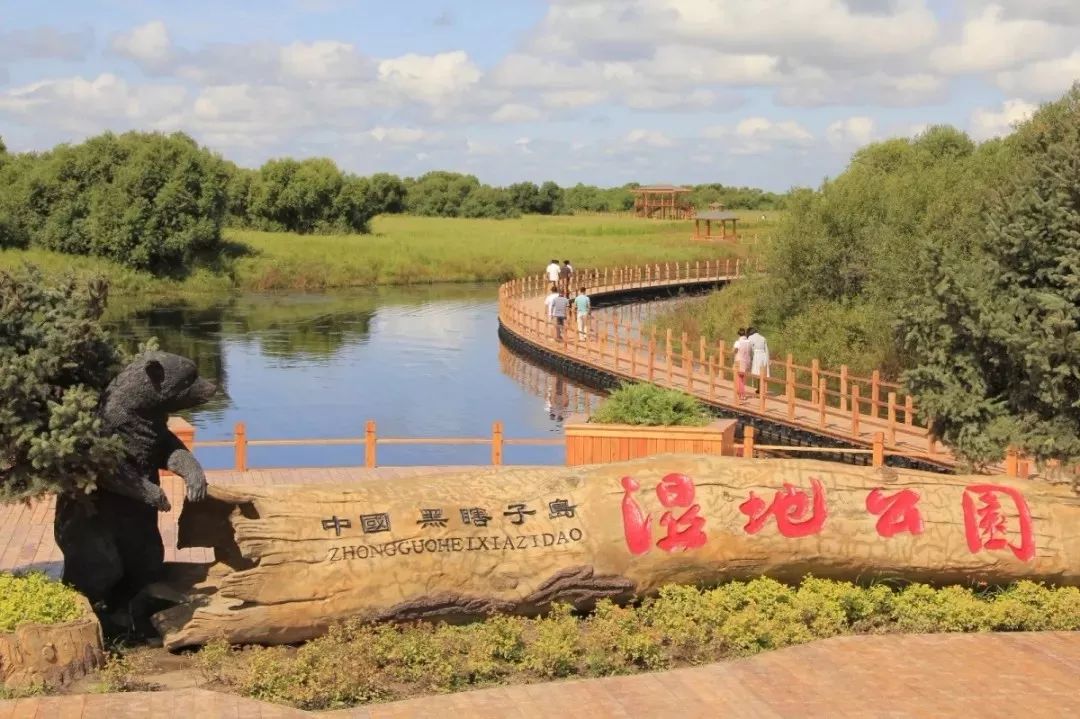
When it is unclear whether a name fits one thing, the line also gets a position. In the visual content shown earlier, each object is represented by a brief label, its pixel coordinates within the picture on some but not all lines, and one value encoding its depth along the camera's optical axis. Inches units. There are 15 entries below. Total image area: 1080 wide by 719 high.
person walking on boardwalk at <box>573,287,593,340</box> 1417.3
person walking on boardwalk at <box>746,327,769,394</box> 974.4
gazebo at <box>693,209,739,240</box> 2928.6
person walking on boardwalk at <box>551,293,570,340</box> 1424.7
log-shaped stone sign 374.3
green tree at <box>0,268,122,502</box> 347.9
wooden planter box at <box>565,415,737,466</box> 548.4
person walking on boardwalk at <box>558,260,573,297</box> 1680.6
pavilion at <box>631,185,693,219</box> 3853.3
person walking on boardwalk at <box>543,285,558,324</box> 1466.0
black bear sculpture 368.8
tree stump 329.4
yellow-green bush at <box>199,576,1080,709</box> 344.8
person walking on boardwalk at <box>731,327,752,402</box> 989.2
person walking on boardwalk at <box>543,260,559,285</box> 1700.3
